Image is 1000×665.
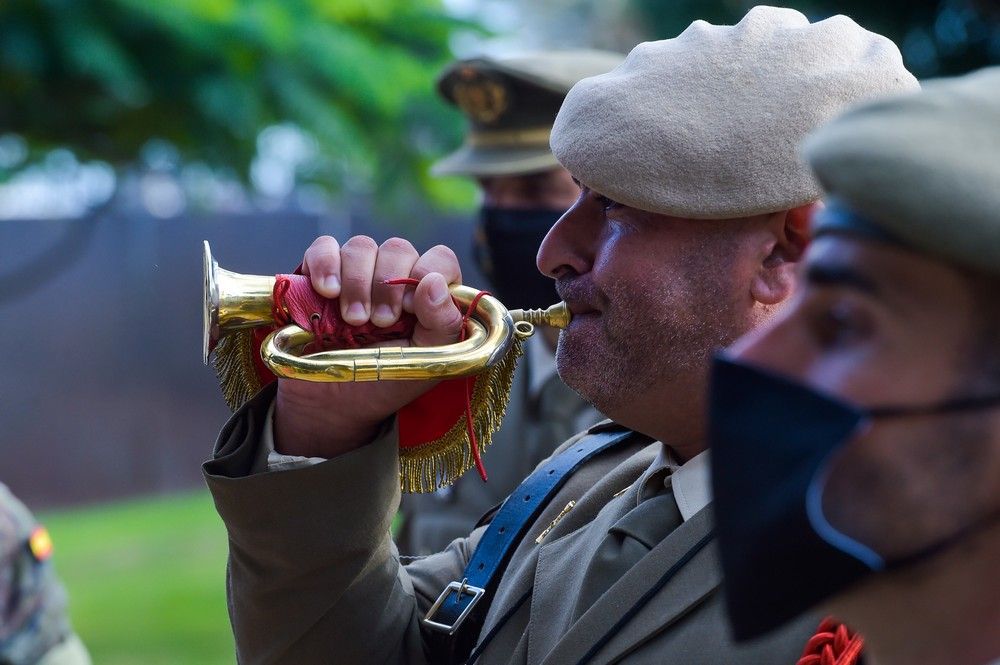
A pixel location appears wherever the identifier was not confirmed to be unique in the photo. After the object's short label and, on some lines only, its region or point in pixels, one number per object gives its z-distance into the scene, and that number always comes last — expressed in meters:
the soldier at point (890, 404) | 2.41
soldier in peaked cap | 8.12
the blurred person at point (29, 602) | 7.37
